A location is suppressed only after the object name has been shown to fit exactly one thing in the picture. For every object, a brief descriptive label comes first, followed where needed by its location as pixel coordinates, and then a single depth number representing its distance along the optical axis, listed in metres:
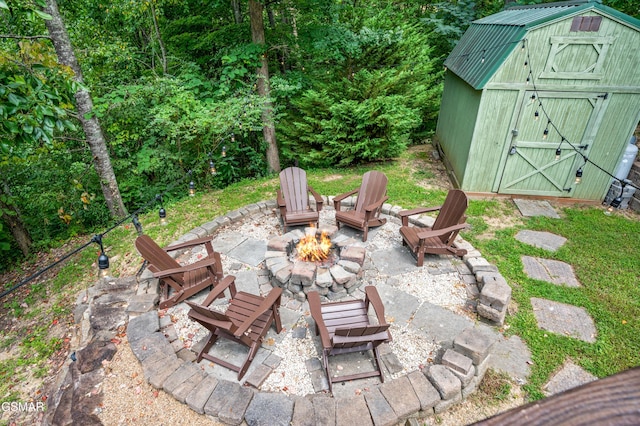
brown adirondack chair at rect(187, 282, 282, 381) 3.27
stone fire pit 4.27
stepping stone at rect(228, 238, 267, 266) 5.11
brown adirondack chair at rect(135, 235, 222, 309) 4.05
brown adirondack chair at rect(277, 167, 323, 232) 5.46
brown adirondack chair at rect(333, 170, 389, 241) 5.41
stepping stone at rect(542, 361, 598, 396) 3.25
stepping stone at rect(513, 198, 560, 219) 6.25
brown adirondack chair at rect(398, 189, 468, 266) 4.66
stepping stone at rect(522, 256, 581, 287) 4.64
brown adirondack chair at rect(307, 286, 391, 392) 3.19
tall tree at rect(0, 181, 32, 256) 6.80
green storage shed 5.54
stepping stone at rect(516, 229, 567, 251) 5.38
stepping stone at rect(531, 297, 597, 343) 3.86
